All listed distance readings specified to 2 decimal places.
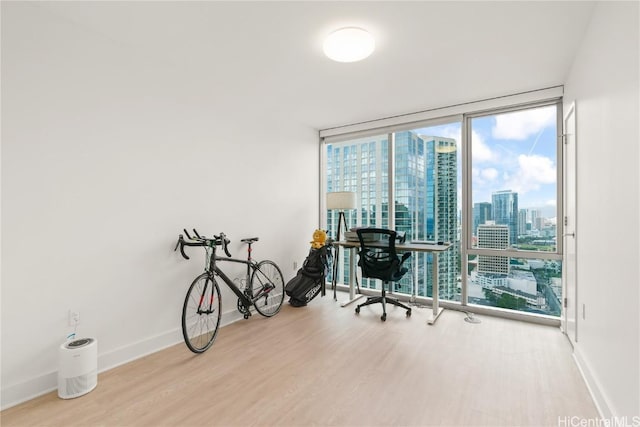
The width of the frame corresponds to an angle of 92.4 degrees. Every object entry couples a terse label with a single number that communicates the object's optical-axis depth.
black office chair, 3.57
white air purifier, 2.03
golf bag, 3.97
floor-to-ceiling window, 3.43
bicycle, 2.84
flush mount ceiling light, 2.30
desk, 3.54
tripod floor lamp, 4.34
